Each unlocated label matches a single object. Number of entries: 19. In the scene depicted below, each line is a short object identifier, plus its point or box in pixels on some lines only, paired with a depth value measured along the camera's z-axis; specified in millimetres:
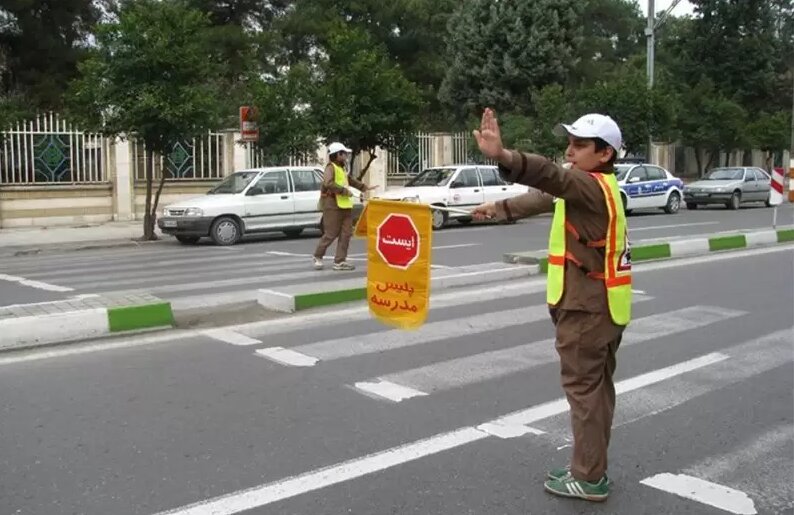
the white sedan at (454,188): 20812
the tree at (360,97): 22266
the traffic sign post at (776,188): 16859
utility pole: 30153
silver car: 28922
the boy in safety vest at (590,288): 3906
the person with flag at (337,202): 11812
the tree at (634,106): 29406
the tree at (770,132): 38656
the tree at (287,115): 21969
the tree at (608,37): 42438
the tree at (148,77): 17766
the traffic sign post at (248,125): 21578
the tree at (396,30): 36375
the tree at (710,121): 37031
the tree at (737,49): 43188
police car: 25375
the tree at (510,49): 33562
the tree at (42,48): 30328
